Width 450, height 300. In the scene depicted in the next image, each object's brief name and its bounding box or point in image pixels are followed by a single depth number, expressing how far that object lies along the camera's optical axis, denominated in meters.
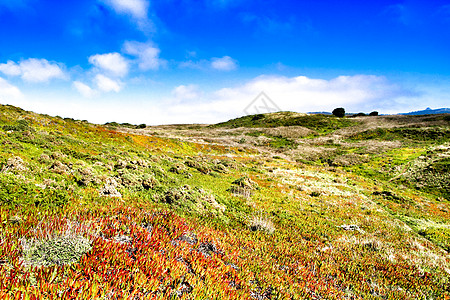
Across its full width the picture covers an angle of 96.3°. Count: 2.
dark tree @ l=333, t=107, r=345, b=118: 105.50
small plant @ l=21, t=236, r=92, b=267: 3.57
